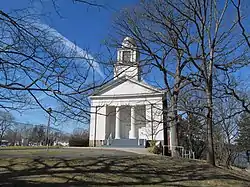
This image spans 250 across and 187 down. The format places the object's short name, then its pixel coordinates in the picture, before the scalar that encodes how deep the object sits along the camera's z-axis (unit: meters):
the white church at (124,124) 23.91
